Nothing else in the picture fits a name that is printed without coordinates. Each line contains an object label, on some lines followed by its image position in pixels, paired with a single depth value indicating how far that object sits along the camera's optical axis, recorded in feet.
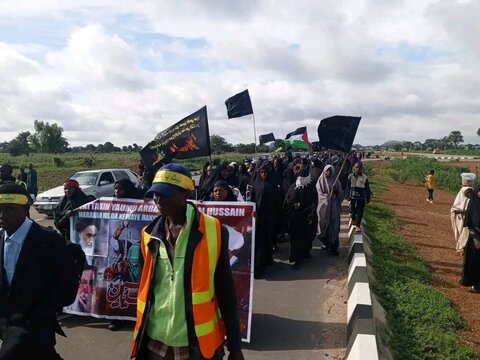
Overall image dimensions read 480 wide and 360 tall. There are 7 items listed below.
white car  48.21
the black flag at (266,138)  82.17
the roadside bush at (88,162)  148.77
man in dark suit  9.04
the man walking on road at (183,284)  8.11
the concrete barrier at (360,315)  14.17
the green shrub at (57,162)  148.23
